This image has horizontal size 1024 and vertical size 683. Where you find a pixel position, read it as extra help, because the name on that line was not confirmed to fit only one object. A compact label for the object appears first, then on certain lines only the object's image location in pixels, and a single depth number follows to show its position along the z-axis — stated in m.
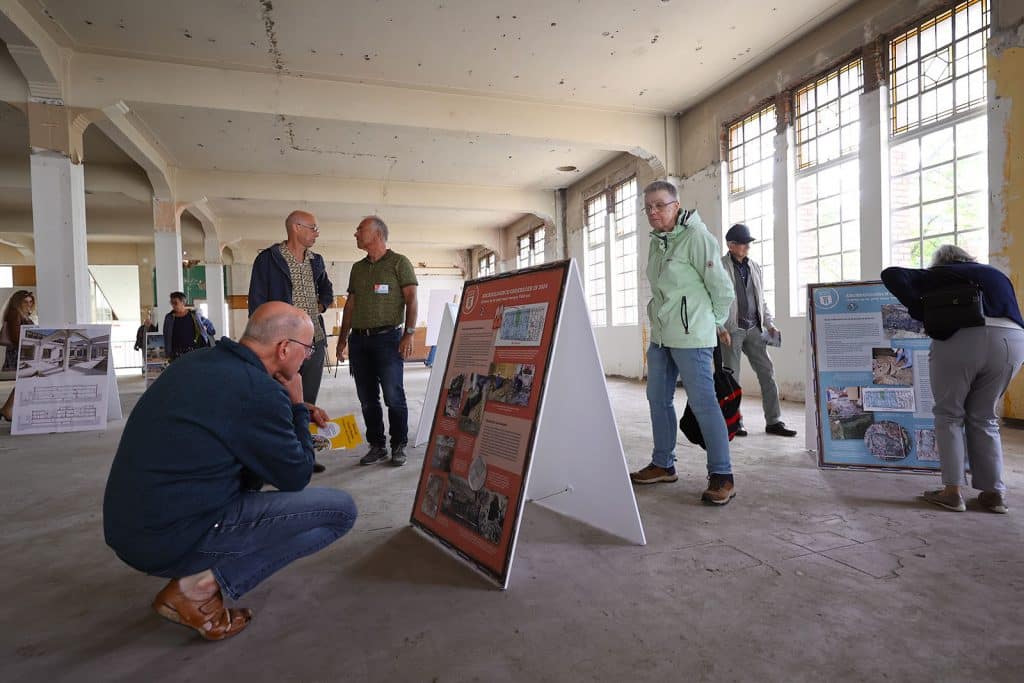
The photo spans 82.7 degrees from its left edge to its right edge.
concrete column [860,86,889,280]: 5.63
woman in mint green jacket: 2.85
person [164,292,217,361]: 8.23
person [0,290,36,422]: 6.38
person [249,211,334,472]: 3.60
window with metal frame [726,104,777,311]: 7.15
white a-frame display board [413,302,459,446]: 4.36
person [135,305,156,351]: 10.95
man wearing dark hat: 4.64
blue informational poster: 3.29
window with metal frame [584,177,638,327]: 10.46
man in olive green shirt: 3.86
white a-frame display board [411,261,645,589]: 2.02
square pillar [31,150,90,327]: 6.14
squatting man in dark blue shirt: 1.55
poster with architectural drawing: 5.67
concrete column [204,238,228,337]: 14.17
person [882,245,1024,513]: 2.56
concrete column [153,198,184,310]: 10.07
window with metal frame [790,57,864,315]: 6.05
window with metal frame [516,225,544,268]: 14.30
